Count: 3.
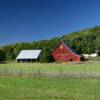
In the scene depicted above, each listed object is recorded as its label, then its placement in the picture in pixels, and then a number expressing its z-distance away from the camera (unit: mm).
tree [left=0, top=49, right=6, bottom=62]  42731
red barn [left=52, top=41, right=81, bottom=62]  38702
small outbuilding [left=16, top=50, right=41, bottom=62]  40436
